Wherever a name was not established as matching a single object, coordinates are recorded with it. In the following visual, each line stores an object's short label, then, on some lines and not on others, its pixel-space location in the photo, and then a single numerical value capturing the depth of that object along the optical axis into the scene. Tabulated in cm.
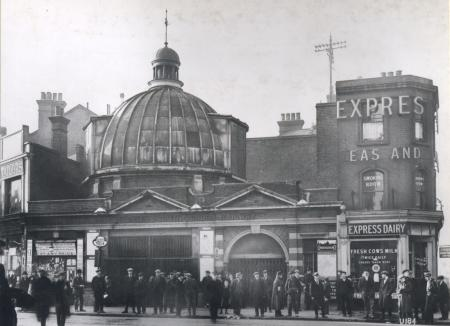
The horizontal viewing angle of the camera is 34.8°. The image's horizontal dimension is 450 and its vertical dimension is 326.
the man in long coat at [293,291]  2958
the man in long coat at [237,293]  2939
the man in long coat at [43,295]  2062
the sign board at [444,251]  3341
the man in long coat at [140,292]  3153
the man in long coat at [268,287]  3136
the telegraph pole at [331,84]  6541
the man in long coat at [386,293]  2673
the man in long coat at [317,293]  2877
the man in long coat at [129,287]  3172
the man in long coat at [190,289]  3098
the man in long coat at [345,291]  2947
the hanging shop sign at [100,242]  3841
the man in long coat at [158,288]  3167
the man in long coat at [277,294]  2941
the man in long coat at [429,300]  2603
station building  3534
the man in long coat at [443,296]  2680
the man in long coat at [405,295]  2548
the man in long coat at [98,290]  3091
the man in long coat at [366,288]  2877
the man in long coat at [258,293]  2981
